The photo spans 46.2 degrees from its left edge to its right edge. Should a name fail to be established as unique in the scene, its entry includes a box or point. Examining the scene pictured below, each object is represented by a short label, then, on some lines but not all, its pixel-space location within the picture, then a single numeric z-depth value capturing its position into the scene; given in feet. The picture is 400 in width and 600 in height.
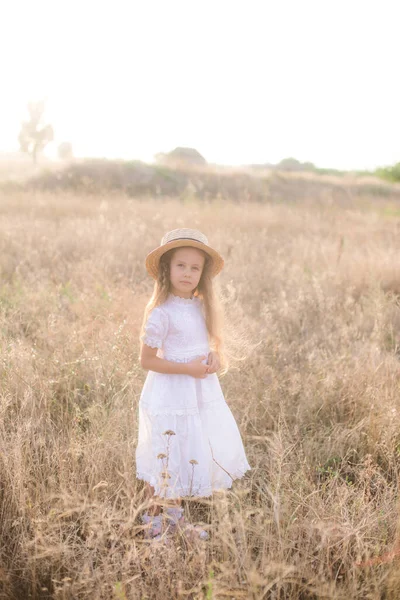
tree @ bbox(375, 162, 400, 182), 92.84
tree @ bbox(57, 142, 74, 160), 134.64
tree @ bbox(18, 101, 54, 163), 102.00
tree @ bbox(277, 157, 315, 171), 125.25
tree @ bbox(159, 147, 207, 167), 75.05
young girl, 6.99
